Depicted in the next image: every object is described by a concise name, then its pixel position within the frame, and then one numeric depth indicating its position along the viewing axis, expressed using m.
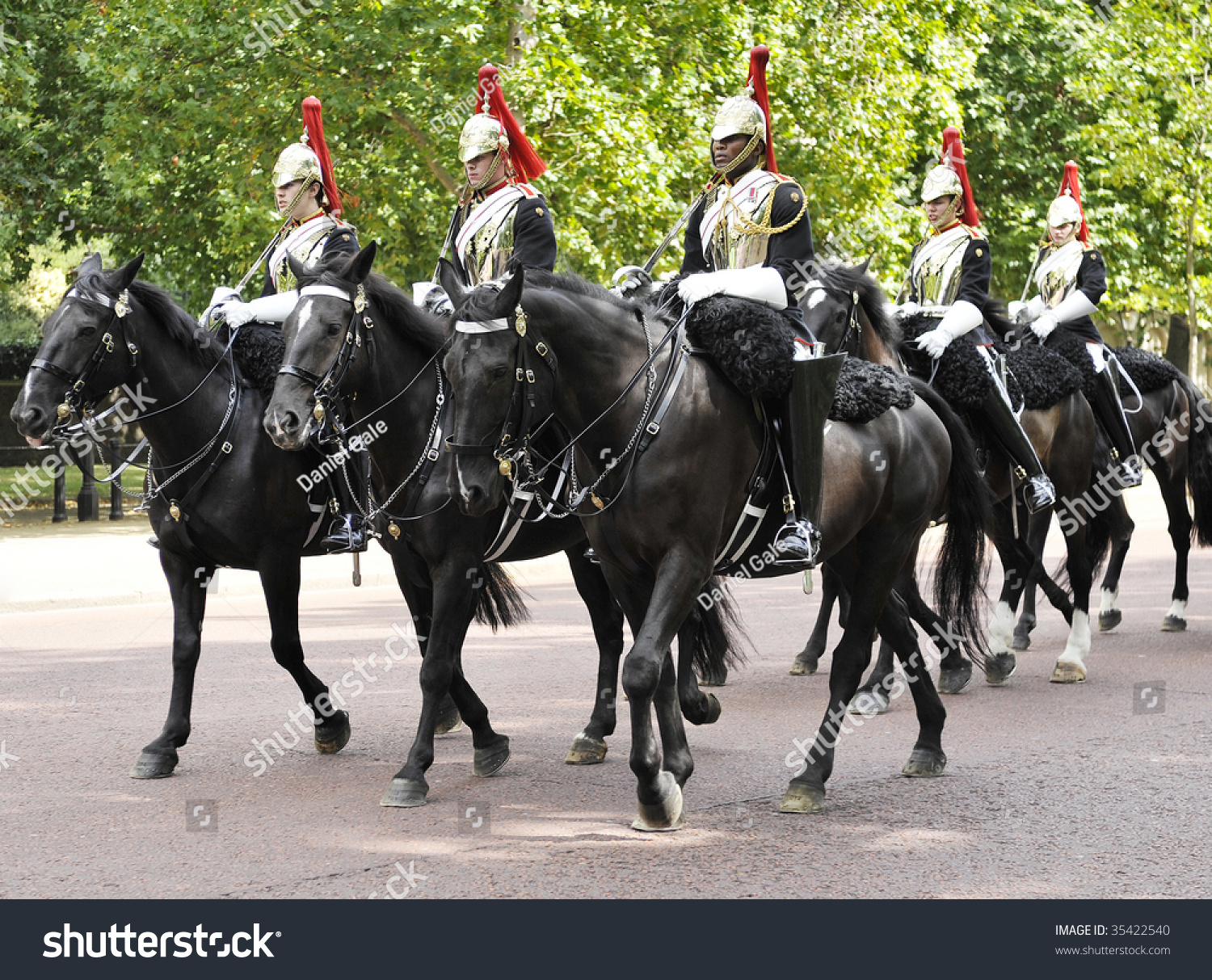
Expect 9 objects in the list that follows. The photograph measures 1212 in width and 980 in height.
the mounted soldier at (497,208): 12.93
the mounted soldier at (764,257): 10.99
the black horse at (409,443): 11.40
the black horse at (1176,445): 21.66
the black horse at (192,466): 12.39
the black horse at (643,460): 9.69
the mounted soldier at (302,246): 13.33
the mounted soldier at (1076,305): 19.53
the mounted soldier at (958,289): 16.41
